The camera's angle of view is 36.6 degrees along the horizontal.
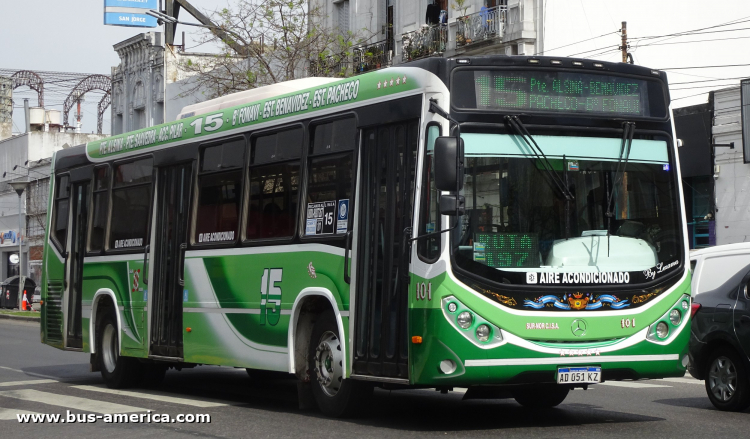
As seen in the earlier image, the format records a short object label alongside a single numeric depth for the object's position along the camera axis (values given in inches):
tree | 1182.9
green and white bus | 365.4
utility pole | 1058.7
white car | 501.7
